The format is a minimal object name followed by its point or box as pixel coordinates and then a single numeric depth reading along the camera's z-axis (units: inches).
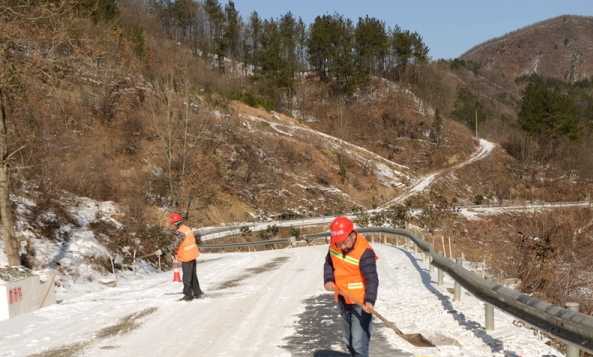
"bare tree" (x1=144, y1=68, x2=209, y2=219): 1524.4
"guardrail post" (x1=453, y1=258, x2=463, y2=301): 394.1
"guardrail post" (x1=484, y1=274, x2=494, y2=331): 311.0
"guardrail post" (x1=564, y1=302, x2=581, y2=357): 209.3
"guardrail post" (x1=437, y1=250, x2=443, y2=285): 473.1
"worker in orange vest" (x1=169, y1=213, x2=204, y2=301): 454.3
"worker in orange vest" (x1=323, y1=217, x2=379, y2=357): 237.0
